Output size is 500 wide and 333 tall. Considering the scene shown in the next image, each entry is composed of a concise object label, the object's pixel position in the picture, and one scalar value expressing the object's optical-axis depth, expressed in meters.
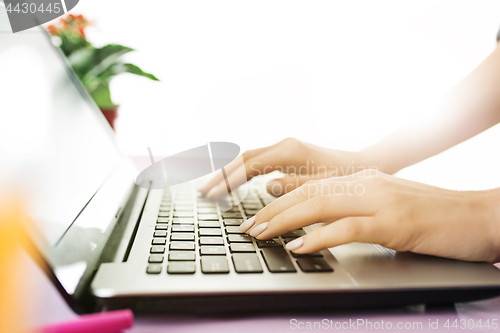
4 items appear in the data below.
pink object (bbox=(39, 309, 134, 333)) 0.21
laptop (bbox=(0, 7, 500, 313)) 0.26
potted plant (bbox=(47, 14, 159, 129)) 0.82
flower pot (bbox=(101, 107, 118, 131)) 0.84
